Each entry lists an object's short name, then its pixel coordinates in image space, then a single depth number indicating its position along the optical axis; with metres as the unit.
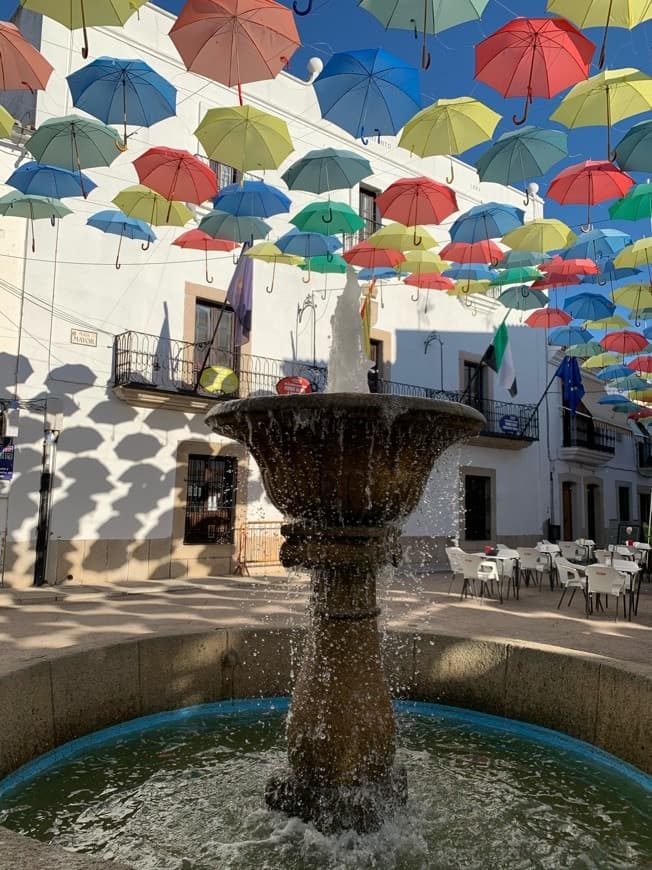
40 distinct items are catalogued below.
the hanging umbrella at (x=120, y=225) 10.45
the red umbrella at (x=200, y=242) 11.18
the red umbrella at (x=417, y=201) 9.37
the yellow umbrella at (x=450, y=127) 7.54
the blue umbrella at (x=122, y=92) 7.32
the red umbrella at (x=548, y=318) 13.94
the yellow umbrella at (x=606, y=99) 6.58
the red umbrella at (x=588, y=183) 8.26
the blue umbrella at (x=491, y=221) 9.76
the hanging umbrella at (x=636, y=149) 7.00
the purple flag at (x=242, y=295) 12.77
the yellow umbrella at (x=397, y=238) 10.40
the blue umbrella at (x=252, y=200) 9.40
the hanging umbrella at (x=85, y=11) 5.62
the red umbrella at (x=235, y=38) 6.00
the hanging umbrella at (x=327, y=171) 8.92
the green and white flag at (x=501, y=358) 15.72
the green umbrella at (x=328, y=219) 9.98
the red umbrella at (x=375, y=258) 11.15
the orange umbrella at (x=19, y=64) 6.07
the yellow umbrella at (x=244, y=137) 7.92
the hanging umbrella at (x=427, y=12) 5.99
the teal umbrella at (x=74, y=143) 7.80
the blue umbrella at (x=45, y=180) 8.71
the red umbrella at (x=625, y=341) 15.24
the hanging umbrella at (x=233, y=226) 10.09
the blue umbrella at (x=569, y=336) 16.69
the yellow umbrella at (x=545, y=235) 9.55
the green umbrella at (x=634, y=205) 8.68
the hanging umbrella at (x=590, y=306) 13.11
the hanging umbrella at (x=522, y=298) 13.23
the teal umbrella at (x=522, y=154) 7.81
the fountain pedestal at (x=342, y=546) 2.96
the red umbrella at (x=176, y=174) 8.53
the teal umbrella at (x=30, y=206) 9.01
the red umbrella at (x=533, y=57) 6.33
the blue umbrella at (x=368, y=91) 7.29
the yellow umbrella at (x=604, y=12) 5.64
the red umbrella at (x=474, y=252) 10.65
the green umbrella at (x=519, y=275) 11.49
